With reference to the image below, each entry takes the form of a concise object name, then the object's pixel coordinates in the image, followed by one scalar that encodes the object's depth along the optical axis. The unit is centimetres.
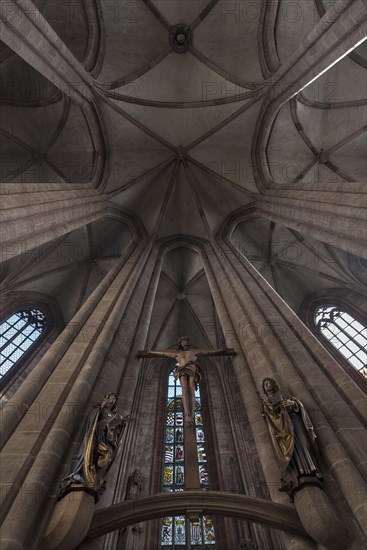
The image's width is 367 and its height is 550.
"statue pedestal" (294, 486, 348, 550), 429
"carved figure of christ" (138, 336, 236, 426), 706
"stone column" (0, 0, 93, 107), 772
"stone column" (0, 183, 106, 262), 738
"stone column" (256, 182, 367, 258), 782
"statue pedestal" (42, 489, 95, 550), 423
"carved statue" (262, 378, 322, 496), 500
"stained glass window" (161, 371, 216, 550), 811
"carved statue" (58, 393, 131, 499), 473
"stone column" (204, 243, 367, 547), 498
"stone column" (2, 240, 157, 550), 436
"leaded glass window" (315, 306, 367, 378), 1321
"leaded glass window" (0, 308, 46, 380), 1286
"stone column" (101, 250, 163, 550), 716
